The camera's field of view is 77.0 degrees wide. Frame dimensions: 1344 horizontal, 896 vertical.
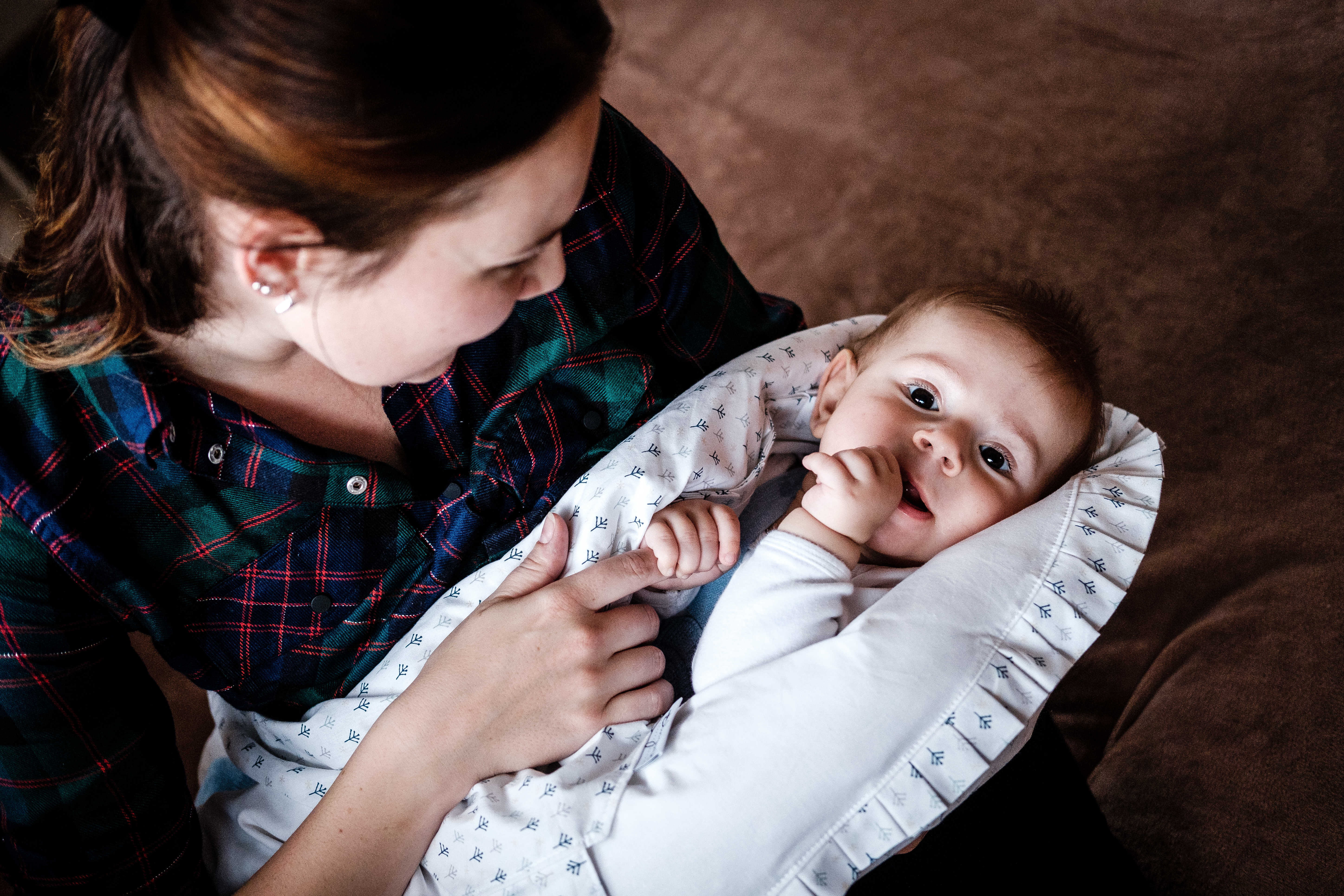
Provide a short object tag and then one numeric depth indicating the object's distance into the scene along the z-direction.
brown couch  1.03
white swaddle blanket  0.79
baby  0.93
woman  0.61
